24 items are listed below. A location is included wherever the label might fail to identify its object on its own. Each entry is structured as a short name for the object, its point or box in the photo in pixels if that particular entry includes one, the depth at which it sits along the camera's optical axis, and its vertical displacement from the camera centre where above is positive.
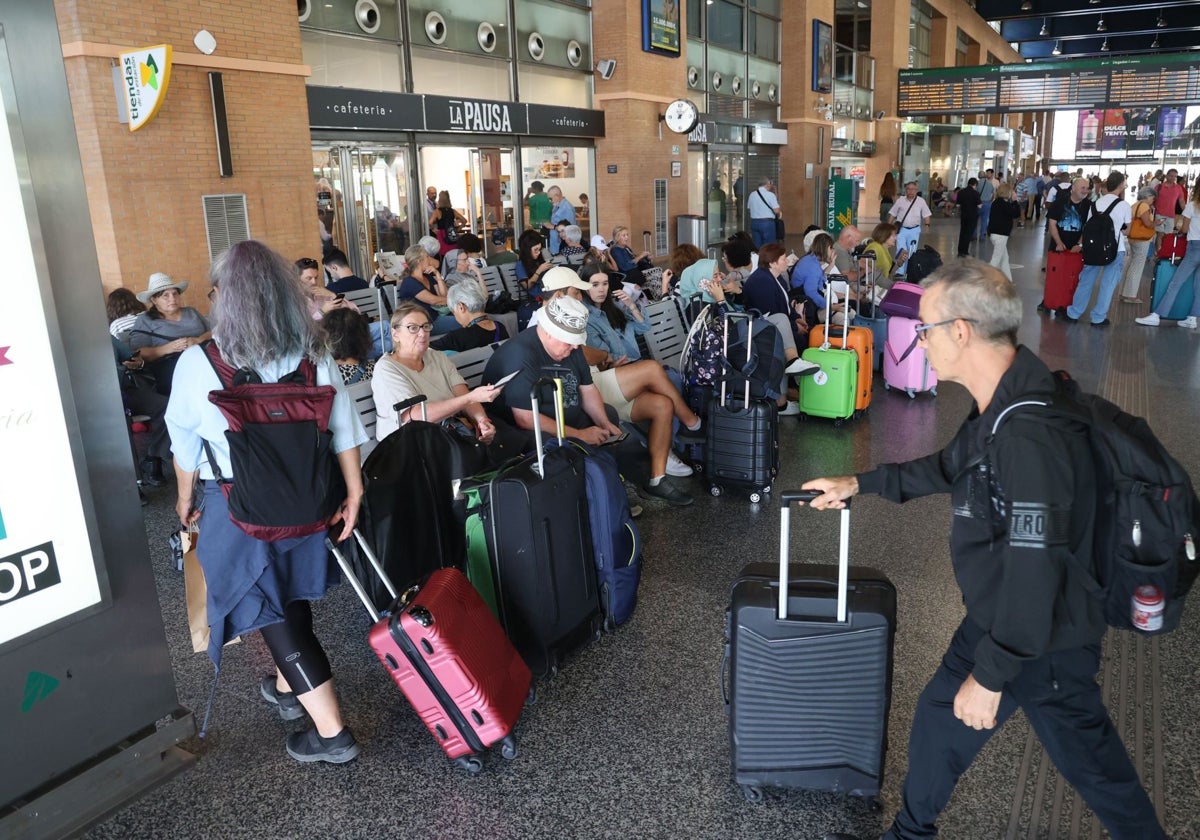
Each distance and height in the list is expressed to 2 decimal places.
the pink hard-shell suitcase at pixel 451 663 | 2.81 -1.44
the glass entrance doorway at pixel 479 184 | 13.27 +0.20
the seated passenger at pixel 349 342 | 4.78 -0.72
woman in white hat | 6.23 -0.84
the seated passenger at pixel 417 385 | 4.25 -0.87
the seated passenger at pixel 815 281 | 8.16 -0.86
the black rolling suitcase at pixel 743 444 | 5.34 -1.49
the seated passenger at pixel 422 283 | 8.15 -0.75
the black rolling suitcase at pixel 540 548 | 3.33 -1.30
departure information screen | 22.98 +2.33
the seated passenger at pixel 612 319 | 6.34 -0.91
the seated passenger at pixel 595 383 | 4.55 -1.11
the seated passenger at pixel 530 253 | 10.43 -0.65
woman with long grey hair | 2.62 -0.89
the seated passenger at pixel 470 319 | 5.82 -0.79
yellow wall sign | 8.05 +1.14
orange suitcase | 7.26 -1.31
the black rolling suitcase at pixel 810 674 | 2.55 -1.37
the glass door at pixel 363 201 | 11.73 +0.00
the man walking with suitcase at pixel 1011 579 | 1.86 -0.84
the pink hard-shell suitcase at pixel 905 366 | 7.89 -1.59
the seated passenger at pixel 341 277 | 8.66 -0.71
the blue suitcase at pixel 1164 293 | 11.19 -1.48
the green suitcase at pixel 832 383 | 6.98 -1.52
